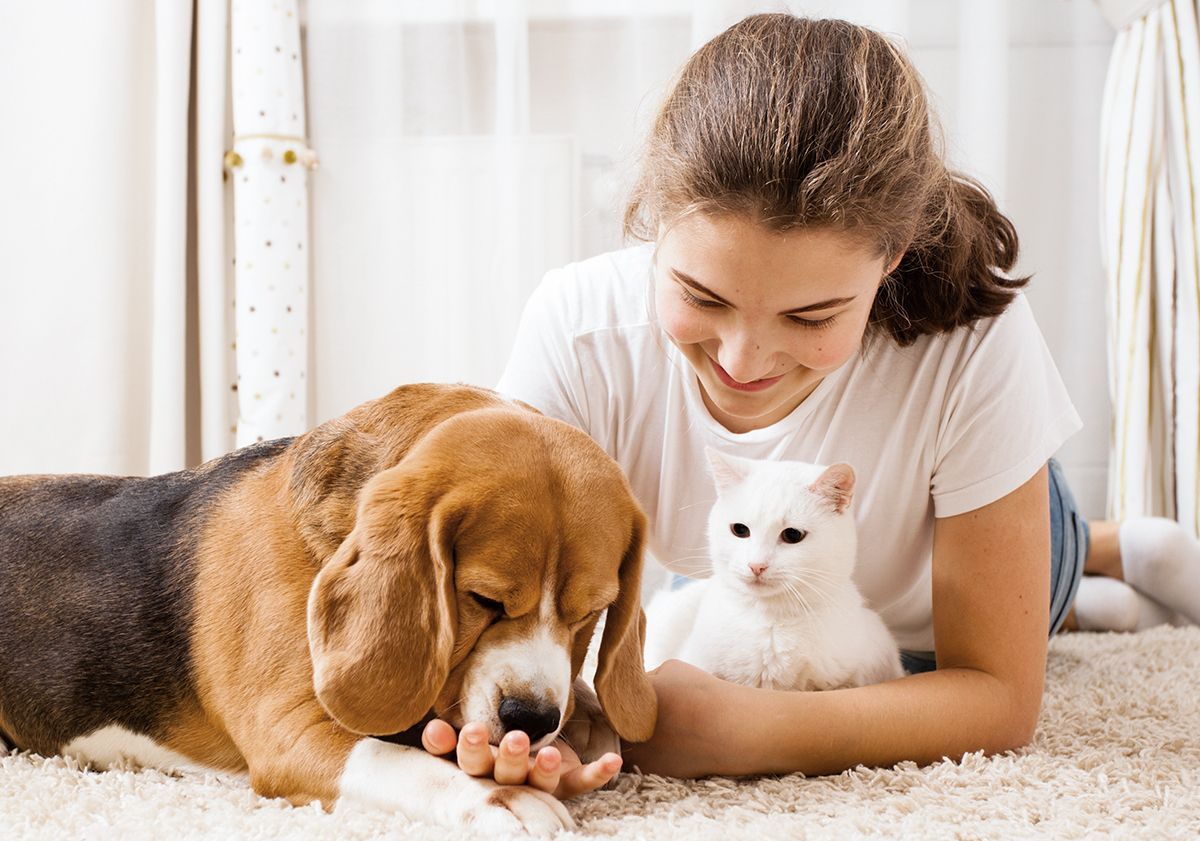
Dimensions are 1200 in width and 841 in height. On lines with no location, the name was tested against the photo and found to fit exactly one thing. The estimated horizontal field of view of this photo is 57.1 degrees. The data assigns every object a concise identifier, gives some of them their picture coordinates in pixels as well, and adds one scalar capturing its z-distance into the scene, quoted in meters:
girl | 1.39
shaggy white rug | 1.18
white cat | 1.58
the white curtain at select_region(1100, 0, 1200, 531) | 2.99
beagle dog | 1.21
